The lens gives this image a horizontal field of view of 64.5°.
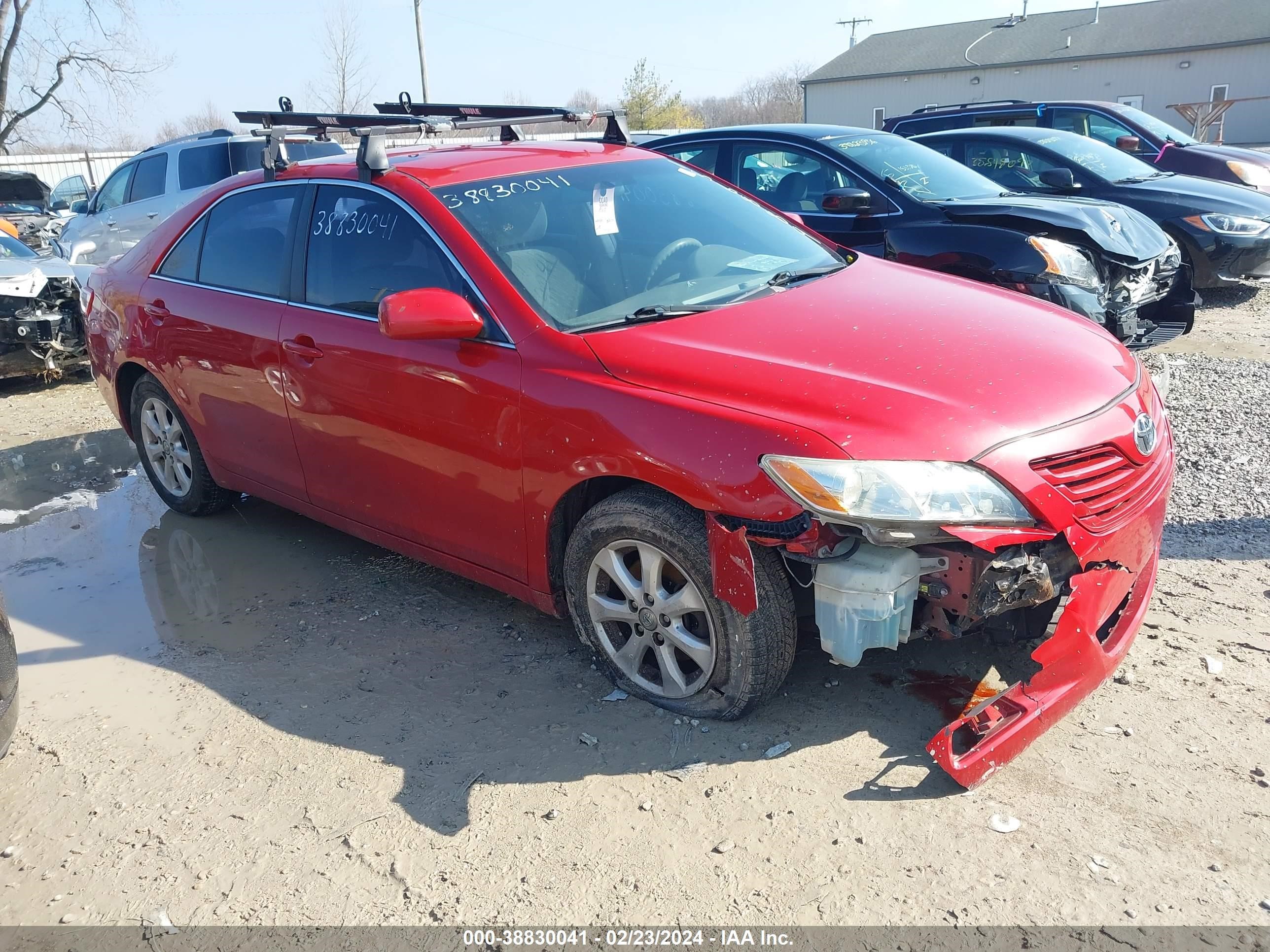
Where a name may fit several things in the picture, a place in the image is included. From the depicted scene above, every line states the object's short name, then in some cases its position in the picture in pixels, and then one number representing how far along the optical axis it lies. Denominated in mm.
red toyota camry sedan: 2734
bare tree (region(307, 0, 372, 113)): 32500
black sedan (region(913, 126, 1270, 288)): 8195
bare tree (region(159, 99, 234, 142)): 55844
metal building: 39906
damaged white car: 8469
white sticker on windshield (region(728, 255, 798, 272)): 3904
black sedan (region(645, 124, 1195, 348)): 6152
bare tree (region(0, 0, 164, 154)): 29578
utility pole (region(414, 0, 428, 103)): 29203
